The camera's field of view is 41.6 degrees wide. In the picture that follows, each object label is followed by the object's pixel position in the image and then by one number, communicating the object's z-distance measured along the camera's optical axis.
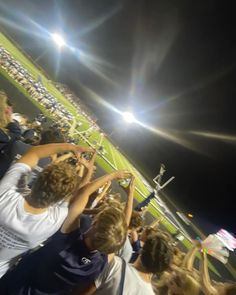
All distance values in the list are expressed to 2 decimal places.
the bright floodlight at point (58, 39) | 39.72
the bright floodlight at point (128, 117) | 39.29
